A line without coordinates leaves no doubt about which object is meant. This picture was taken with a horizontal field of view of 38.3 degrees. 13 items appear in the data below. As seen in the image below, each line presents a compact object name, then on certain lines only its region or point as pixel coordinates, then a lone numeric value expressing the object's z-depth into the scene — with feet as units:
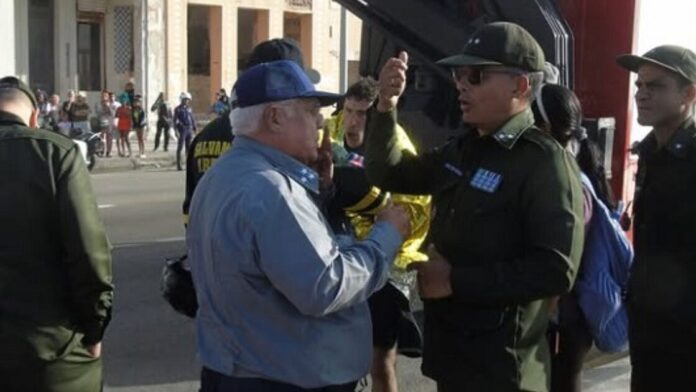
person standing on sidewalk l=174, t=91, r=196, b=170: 76.02
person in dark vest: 13.74
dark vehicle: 19.89
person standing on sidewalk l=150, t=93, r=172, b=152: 82.59
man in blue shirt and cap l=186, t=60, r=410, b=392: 8.71
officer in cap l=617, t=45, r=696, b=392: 12.00
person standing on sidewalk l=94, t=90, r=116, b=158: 79.36
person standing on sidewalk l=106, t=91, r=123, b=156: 80.33
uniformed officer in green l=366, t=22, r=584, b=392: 9.77
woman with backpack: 12.52
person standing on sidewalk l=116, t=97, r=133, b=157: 79.66
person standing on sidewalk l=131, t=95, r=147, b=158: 80.84
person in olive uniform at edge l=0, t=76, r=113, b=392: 11.45
